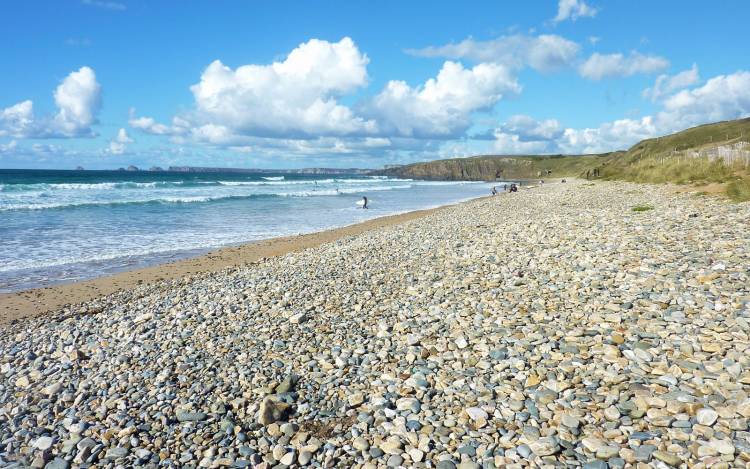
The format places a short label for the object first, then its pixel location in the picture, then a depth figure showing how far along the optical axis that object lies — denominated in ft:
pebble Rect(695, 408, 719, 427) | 14.61
